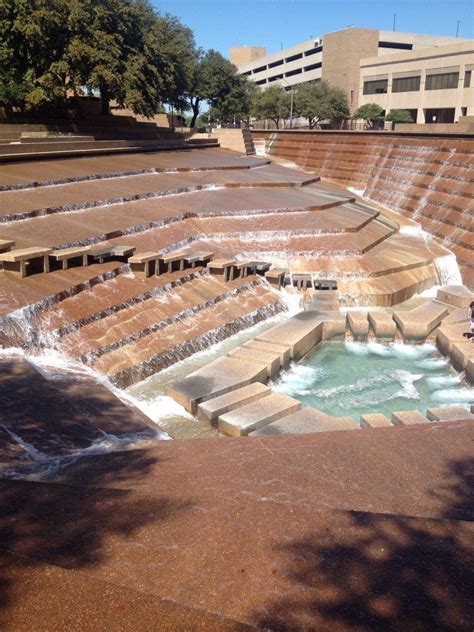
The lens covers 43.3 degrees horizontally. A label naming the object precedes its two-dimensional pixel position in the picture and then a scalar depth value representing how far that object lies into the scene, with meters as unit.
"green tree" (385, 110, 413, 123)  51.22
